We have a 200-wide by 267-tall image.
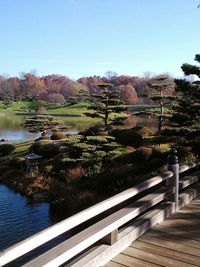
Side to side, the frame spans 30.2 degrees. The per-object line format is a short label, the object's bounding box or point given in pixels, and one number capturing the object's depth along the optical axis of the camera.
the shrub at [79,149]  21.62
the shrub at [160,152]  19.47
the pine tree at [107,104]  31.02
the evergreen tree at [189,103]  13.78
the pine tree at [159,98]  26.98
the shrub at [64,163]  21.24
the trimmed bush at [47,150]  26.53
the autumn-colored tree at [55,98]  126.88
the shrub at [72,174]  19.14
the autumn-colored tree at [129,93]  113.68
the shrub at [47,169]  21.97
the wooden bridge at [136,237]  4.02
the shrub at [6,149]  29.92
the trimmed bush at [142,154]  19.81
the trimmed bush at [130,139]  24.64
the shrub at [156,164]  17.89
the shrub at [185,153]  17.80
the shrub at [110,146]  21.93
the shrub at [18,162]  24.11
